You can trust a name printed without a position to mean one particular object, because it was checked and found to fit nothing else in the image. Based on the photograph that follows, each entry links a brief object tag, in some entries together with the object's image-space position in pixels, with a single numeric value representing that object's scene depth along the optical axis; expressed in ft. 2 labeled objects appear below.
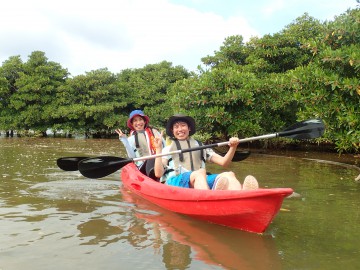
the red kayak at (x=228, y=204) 11.01
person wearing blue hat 21.06
